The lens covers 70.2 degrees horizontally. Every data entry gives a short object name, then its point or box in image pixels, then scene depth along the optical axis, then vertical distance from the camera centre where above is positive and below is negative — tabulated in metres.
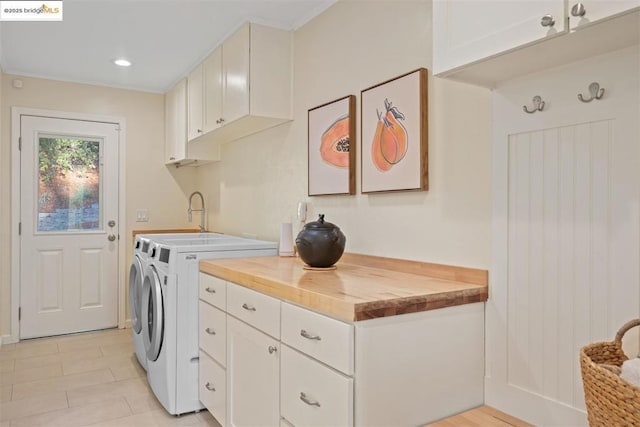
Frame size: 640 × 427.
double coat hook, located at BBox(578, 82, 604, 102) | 1.33 +0.36
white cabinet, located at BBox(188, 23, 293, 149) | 2.82 +0.87
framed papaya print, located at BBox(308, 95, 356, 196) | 2.40 +0.37
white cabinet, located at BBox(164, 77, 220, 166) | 4.05 +0.72
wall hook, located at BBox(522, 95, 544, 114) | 1.49 +0.36
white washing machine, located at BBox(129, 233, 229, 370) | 3.12 -0.50
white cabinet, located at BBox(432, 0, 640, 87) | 1.07 +0.46
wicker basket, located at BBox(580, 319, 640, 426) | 0.92 -0.38
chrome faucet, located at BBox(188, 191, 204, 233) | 4.53 +0.04
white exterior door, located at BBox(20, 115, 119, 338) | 4.08 -0.11
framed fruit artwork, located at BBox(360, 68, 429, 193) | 1.96 +0.36
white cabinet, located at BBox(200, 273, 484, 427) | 1.36 -0.51
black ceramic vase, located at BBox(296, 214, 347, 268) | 2.11 -0.15
